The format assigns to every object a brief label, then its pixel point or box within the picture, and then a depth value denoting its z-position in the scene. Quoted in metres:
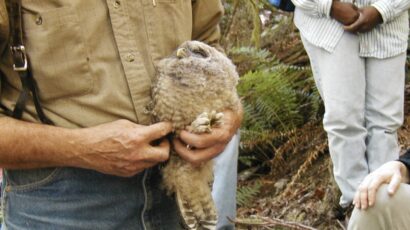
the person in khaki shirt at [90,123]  1.79
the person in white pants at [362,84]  4.14
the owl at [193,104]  1.88
